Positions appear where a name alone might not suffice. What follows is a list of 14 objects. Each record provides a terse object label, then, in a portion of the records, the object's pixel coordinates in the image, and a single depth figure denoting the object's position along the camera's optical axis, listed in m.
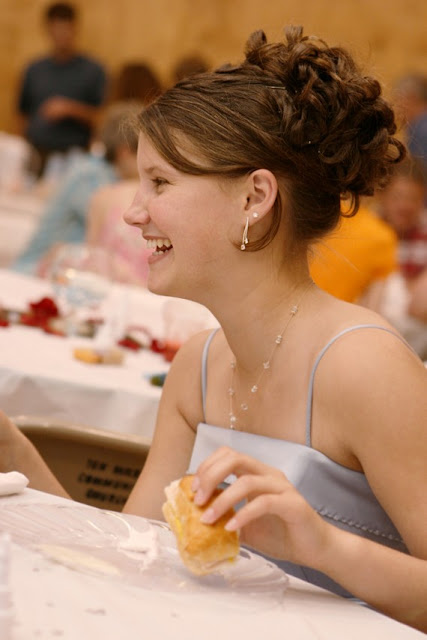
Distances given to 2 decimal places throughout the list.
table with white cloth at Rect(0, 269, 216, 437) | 3.93
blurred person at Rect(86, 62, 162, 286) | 6.58
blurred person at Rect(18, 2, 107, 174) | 15.02
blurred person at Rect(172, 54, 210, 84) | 11.39
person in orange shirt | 6.27
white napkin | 2.23
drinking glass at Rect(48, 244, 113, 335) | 5.26
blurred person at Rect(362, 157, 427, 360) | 8.10
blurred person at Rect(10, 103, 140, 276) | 8.14
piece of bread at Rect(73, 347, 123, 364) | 4.29
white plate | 1.88
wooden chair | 3.42
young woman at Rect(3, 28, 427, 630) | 2.30
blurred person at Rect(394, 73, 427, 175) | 10.67
